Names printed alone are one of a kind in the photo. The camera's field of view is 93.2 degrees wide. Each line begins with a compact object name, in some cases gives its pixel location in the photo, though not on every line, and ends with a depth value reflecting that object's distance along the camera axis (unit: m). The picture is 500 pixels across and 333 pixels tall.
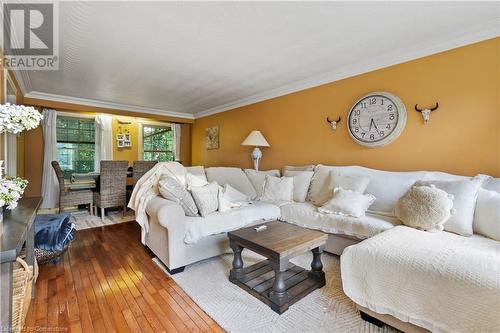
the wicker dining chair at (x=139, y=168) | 4.66
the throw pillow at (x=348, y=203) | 2.51
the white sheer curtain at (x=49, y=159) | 4.82
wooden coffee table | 1.73
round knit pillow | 1.96
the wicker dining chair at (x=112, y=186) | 4.14
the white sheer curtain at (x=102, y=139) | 5.59
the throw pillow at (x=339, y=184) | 2.77
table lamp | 4.16
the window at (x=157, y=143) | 6.41
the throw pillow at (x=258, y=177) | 3.69
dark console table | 1.00
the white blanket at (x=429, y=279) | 1.17
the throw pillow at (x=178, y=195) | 2.44
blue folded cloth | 2.27
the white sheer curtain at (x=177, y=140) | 6.72
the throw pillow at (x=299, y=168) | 3.61
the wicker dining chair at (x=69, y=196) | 4.02
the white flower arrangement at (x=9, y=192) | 1.29
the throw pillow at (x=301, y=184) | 3.32
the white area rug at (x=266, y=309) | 1.56
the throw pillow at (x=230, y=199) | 2.74
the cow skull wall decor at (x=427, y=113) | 2.60
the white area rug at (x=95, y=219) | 3.87
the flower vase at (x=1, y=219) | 1.25
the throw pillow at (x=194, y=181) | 2.93
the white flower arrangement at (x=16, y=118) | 1.42
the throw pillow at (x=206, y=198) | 2.53
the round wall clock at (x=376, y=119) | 2.85
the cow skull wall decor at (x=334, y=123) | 3.45
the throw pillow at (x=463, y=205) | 1.93
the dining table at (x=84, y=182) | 4.45
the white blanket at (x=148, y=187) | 2.65
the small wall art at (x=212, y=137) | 5.88
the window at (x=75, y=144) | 5.27
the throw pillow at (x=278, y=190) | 3.36
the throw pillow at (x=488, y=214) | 1.82
